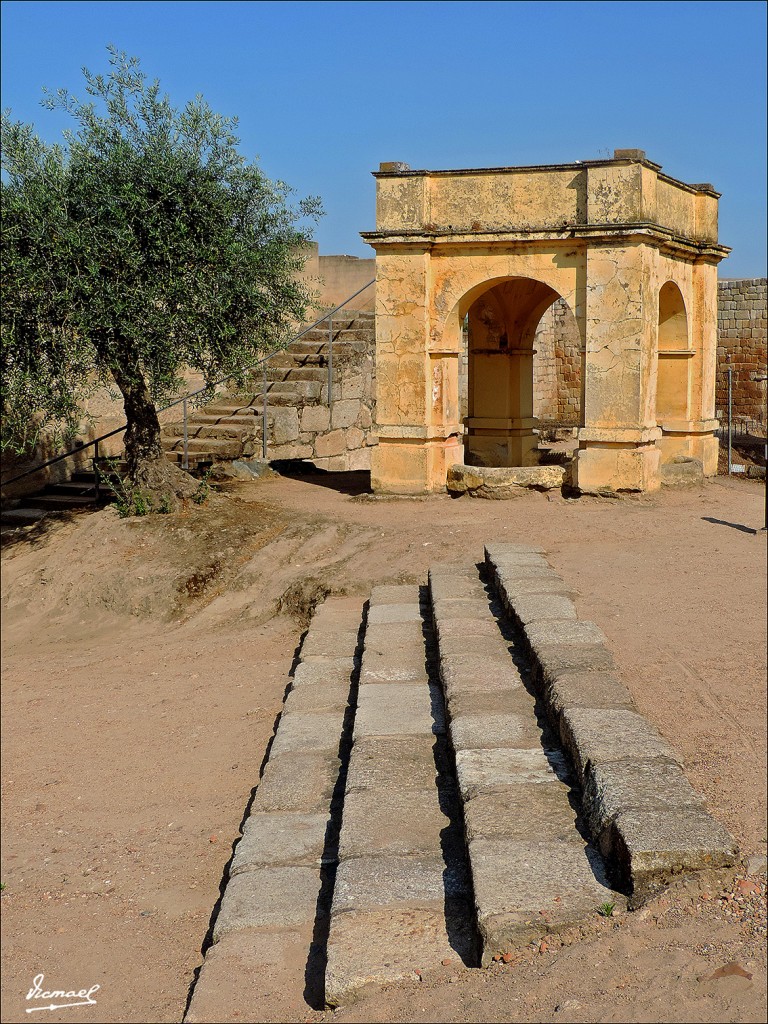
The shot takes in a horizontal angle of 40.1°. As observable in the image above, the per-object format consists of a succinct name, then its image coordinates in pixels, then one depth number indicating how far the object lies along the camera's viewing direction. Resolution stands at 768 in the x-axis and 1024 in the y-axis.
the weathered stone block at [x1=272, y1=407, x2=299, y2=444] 16.58
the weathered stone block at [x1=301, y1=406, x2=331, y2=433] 17.09
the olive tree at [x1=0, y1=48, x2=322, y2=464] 11.30
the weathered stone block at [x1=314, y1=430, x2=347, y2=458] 17.33
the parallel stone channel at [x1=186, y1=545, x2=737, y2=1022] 3.88
